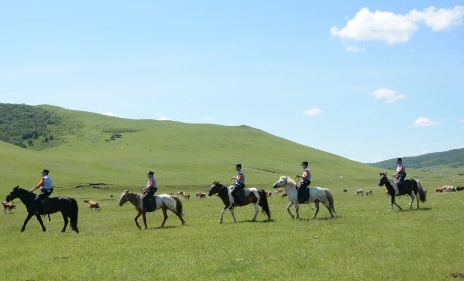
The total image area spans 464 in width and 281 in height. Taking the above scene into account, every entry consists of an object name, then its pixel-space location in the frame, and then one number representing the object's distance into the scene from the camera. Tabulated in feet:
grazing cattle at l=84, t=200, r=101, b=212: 146.65
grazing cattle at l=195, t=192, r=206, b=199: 193.57
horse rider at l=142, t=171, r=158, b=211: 84.02
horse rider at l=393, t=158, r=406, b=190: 88.43
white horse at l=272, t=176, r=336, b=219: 82.64
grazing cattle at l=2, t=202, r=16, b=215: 146.42
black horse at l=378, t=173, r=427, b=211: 87.15
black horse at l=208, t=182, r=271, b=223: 84.94
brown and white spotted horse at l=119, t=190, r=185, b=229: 83.97
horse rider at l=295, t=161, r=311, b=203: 81.76
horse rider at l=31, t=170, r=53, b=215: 80.02
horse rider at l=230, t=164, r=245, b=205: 84.48
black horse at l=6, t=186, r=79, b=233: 80.43
